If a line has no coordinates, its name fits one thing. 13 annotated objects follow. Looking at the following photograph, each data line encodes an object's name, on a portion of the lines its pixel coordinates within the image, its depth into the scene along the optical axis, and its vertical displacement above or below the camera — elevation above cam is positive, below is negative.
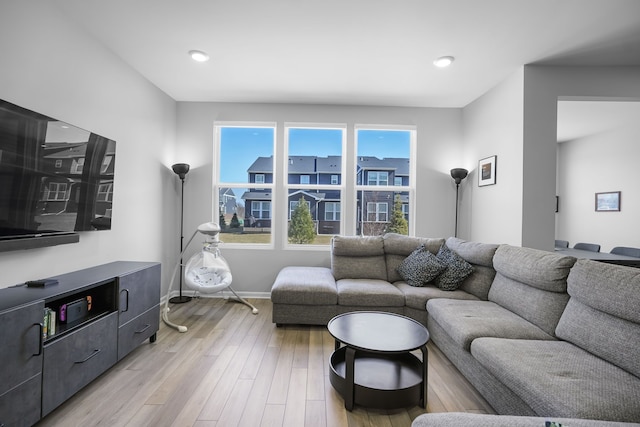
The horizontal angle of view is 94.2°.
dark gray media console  1.46 -0.77
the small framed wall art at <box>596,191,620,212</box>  5.07 +0.26
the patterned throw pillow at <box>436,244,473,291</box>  3.05 -0.60
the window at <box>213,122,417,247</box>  4.27 +0.42
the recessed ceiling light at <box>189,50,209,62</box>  2.84 +1.52
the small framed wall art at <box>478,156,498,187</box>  3.50 +0.54
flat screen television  1.75 +0.21
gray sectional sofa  1.41 -0.79
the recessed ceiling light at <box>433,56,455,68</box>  2.90 +1.52
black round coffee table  1.82 -1.07
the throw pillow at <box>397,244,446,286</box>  3.23 -0.59
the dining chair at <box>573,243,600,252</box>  4.61 -0.49
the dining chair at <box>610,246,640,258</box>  4.04 -0.49
